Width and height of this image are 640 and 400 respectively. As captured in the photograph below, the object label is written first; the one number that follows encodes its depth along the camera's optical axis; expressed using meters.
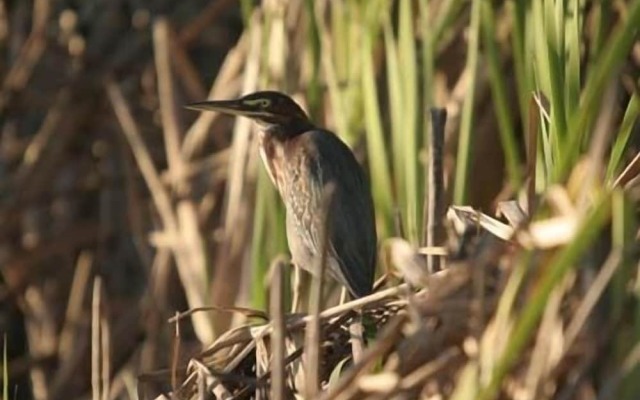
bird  8.02
